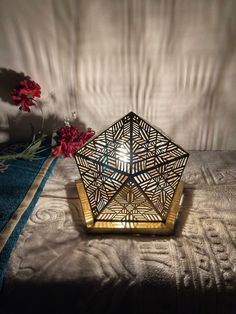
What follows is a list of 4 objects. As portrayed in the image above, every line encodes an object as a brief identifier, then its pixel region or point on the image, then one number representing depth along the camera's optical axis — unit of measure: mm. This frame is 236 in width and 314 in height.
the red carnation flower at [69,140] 867
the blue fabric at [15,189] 618
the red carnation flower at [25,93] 904
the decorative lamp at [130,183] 597
